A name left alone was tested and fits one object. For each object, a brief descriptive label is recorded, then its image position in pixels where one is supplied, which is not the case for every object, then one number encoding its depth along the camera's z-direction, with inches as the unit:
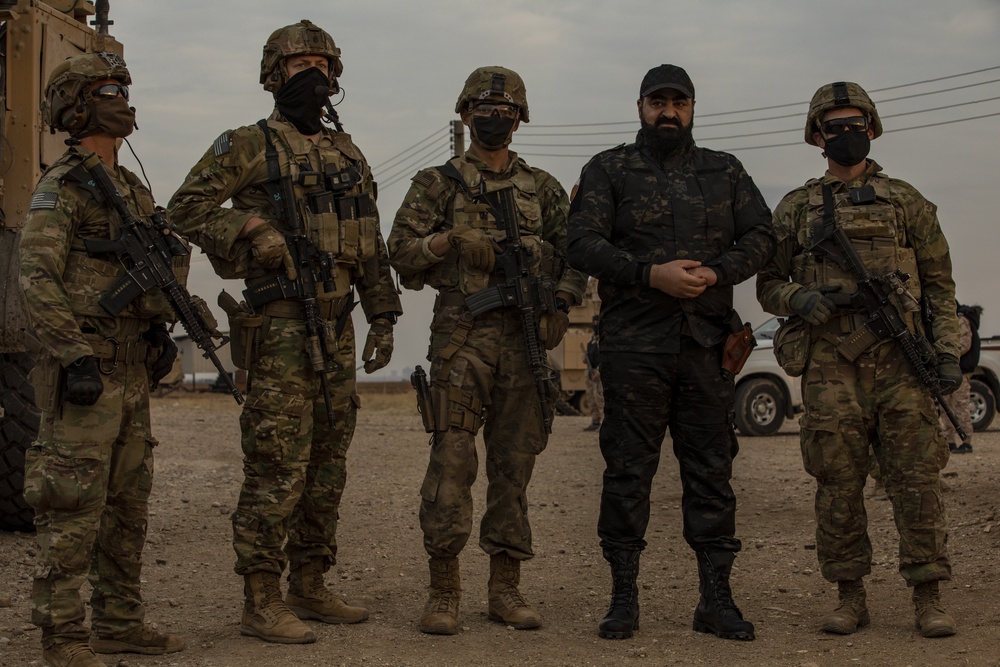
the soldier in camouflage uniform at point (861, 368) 223.5
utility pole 1201.0
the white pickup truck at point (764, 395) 657.6
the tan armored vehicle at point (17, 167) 293.3
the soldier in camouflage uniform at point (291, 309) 221.3
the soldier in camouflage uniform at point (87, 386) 192.7
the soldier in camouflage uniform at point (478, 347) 229.3
